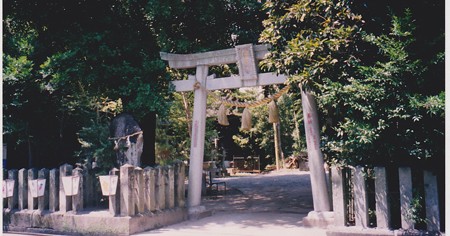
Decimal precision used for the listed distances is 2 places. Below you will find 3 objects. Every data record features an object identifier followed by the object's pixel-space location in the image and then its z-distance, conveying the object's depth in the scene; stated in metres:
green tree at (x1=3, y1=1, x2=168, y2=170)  9.16
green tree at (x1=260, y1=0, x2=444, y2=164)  5.82
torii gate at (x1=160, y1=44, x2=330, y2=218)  7.89
